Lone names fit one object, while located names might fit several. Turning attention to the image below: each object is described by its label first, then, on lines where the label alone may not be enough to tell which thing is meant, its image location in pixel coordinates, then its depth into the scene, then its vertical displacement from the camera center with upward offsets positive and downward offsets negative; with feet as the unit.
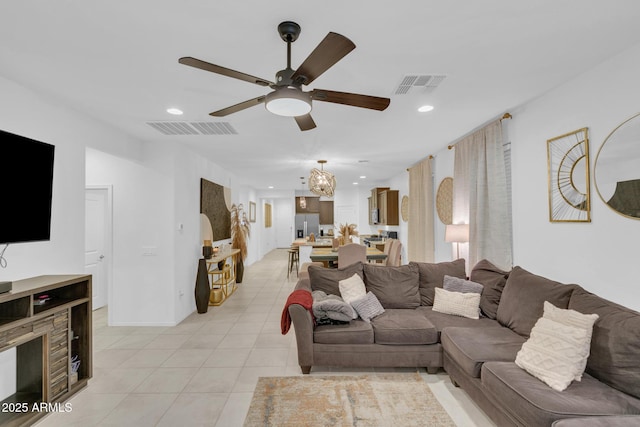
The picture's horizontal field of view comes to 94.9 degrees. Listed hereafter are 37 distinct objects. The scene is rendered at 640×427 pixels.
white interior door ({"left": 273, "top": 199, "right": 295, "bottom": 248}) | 44.34 -0.40
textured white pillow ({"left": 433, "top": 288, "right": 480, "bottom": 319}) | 10.05 -3.00
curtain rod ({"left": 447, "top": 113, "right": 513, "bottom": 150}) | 10.62 +3.71
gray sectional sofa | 5.63 -3.40
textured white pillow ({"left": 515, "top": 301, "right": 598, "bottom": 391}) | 6.05 -2.87
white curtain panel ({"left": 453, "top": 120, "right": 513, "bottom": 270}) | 11.01 +0.91
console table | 17.06 -3.69
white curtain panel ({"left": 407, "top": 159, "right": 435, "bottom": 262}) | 18.12 +0.34
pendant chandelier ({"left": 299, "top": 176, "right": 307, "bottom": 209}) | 29.84 +1.67
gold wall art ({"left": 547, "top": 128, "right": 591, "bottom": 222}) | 8.00 +1.18
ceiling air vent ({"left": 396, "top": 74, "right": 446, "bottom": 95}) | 8.01 +3.88
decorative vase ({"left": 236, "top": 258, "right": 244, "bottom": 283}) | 22.54 -3.88
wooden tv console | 7.09 -3.30
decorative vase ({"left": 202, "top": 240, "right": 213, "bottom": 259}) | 16.49 -1.76
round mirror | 6.69 +1.16
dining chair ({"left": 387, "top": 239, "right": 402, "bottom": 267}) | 17.55 -2.14
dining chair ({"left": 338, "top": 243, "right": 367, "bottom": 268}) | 16.24 -1.88
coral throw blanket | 9.46 -2.74
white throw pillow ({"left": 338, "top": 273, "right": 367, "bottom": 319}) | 10.86 -2.63
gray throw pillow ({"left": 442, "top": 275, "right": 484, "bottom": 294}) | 10.49 -2.45
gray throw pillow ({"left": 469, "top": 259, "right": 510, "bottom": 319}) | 10.01 -2.35
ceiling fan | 4.88 +2.72
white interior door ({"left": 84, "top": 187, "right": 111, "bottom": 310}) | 16.21 -1.29
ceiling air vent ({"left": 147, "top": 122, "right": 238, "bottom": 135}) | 11.71 +3.83
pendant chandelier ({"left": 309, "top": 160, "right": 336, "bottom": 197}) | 19.30 +2.52
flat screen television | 7.06 +0.84
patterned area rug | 7.20 -4.92
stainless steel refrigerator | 41.78 -0.68
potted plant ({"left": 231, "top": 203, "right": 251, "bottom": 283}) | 22.62 -1.53
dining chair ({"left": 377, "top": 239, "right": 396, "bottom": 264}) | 18.77 -1.89
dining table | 17.33 -2.18
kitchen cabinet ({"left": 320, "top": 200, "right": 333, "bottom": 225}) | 38.52 +1.07
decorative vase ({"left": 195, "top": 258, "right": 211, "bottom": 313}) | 15.56 -3.66
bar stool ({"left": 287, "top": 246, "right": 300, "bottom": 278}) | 25.71 -3.37
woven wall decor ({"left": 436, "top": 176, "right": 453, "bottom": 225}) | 15.83 +1.01
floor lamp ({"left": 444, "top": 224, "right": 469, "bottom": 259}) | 13.05 -0.66
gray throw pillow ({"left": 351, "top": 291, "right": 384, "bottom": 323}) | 10.07 -3.09
